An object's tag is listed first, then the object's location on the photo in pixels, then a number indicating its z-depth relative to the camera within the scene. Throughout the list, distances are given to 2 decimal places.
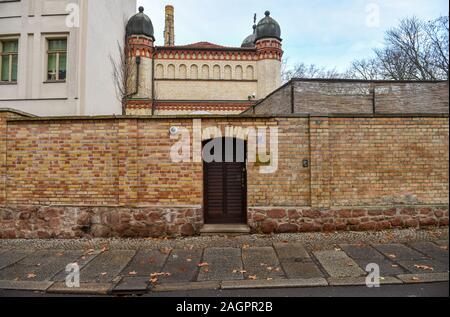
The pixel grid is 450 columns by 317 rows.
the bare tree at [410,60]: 20.58
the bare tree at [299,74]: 33.09
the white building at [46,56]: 11.21
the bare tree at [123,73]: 15.48
